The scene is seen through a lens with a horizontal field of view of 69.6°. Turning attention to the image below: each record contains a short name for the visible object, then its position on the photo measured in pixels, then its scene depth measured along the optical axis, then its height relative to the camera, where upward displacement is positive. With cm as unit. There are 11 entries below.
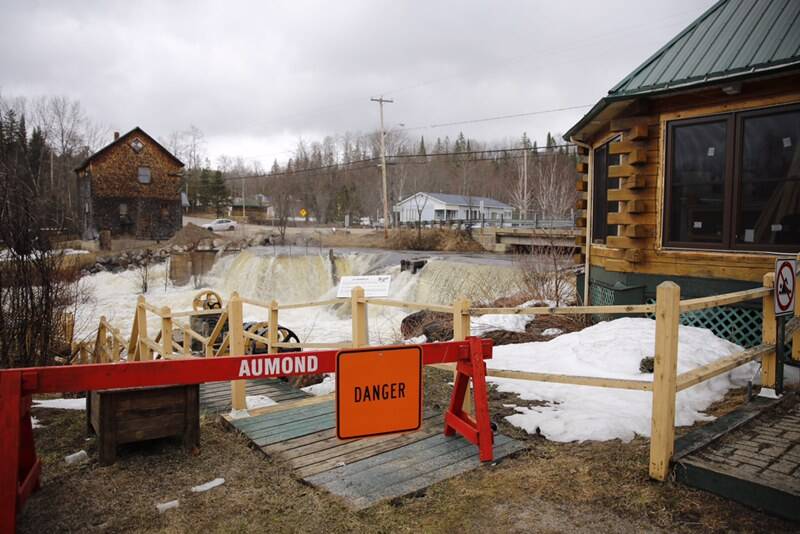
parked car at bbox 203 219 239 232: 6025 -47
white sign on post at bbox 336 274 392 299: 741 -88
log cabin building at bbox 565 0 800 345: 724 +80
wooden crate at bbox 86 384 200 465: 454 -158
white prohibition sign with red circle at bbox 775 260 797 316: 495 -62
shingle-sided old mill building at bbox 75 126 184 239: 4900 +287
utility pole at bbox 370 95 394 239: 4116 +174
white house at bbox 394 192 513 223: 6612 +123
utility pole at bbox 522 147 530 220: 4851 +150
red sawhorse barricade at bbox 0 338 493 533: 317 -96
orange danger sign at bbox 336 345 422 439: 380 -116
